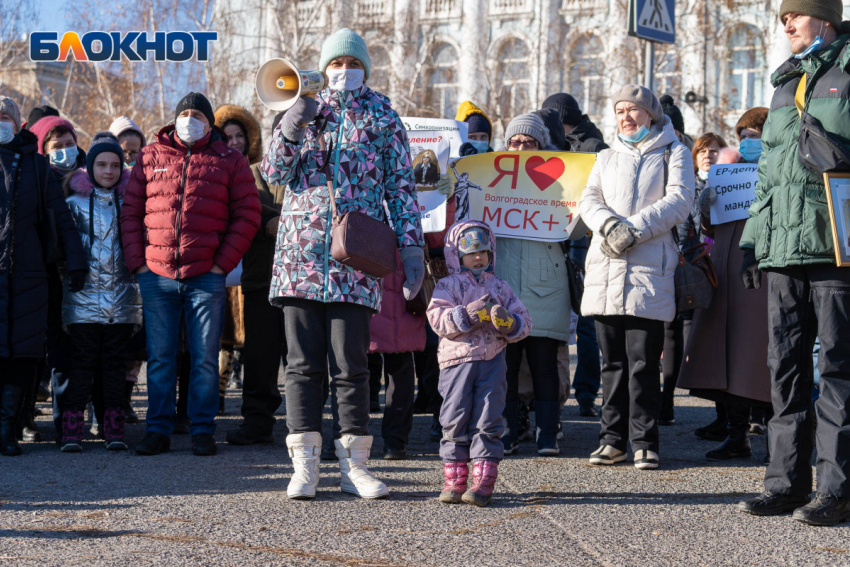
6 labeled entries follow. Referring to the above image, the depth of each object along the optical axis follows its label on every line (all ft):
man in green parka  30.40
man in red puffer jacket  40.91
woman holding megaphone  32.27
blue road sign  65.77
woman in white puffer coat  38.47
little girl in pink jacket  32.01
